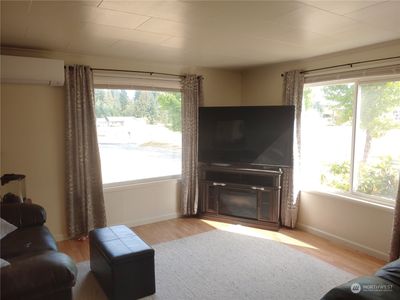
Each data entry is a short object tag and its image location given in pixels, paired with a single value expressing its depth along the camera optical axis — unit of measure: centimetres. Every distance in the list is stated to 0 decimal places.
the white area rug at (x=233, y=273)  257
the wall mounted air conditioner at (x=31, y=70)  300
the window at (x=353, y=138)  323
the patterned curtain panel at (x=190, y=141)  444
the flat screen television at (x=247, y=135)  397
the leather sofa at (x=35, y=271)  167
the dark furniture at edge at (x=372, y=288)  139
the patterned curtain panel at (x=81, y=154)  355
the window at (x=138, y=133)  401
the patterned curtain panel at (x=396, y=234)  290
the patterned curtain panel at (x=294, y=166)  396
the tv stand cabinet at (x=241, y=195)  405
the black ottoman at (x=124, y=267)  237
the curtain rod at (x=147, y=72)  377
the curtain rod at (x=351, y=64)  315
